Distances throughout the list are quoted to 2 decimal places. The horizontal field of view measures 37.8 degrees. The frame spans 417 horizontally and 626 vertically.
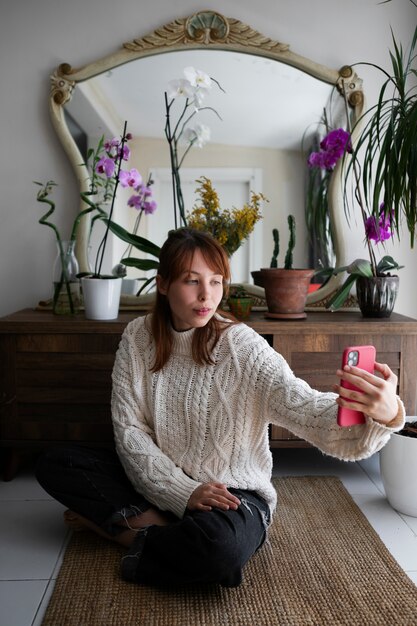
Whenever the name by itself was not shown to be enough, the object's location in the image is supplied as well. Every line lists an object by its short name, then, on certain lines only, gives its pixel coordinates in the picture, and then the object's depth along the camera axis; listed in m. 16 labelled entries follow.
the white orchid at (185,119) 2.45
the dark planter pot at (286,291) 2.27
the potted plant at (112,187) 2.46
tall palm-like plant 1.93
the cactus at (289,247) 2.34
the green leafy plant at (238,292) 2.34
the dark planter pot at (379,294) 2.29
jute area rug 1.40
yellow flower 2.30
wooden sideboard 2.18
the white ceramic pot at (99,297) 2.24
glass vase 2.41
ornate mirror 2.47
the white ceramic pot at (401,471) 1.88
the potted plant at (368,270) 2.30
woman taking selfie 1.47
